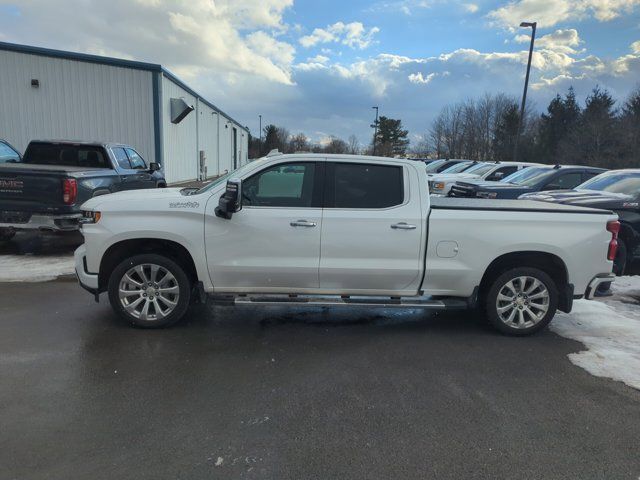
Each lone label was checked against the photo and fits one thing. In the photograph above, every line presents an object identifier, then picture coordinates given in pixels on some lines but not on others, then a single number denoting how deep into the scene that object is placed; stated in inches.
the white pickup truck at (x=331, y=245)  190.4
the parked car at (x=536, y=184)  437.1
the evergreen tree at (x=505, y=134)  1994.3
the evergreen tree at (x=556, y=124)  1780.5
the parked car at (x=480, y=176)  600.4
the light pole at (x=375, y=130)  2413.9
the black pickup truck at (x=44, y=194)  309.6
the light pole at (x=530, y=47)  820.6
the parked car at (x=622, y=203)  303.7
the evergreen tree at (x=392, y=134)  2918.3
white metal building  685.3
